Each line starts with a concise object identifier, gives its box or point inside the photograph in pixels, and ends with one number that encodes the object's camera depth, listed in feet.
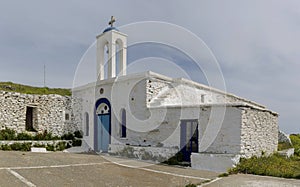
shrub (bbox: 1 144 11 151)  42.11
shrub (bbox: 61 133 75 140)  53.24
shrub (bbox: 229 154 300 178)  28.71
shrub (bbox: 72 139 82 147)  52.67
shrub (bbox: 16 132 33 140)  46.38
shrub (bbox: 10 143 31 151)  43.30
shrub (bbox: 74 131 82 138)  55.25
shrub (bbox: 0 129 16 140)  44.16
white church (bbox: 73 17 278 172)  33.83
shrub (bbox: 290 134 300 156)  54.06
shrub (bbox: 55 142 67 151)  48.87
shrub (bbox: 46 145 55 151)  47.73
